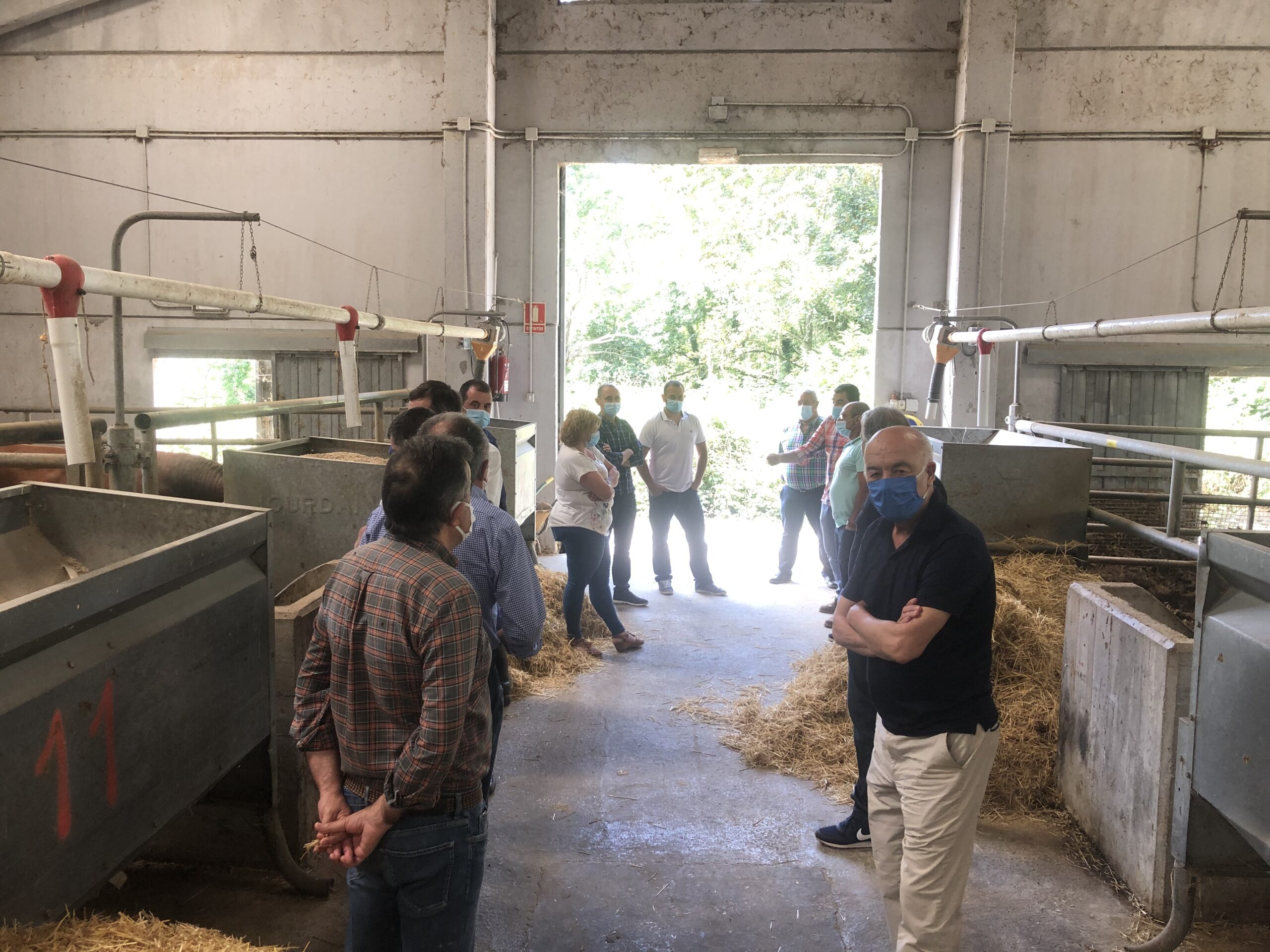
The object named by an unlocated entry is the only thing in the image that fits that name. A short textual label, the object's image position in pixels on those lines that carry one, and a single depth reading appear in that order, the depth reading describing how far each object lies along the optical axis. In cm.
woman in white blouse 569
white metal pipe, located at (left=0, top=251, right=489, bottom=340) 253
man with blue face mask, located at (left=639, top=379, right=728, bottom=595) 763
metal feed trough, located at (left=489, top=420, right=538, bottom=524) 631
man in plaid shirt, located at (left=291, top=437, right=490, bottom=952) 189
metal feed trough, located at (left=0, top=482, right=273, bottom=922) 187
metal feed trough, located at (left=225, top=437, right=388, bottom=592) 444
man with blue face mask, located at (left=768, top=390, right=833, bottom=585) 769
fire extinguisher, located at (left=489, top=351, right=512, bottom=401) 903
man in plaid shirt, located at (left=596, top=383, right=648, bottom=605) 697
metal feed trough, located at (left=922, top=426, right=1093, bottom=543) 513
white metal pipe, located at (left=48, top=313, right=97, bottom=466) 265
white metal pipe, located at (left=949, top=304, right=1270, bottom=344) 381
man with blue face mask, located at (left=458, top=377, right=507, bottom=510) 514
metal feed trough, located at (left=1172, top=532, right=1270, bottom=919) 235
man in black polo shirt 251
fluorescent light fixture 932
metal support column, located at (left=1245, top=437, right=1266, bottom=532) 641
